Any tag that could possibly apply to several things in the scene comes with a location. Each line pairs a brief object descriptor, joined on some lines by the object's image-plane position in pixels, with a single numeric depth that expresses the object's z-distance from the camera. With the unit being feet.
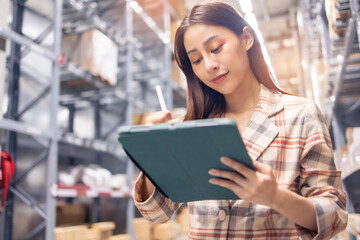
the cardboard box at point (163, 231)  16.38
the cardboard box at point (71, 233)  10.27
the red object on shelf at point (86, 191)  10.20
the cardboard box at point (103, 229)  12.06
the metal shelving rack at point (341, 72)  7.83
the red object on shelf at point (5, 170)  8.95
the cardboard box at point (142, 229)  15.31
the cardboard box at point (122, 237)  13.13
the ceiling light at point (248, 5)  17.56
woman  2.52
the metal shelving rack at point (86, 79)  10.33
